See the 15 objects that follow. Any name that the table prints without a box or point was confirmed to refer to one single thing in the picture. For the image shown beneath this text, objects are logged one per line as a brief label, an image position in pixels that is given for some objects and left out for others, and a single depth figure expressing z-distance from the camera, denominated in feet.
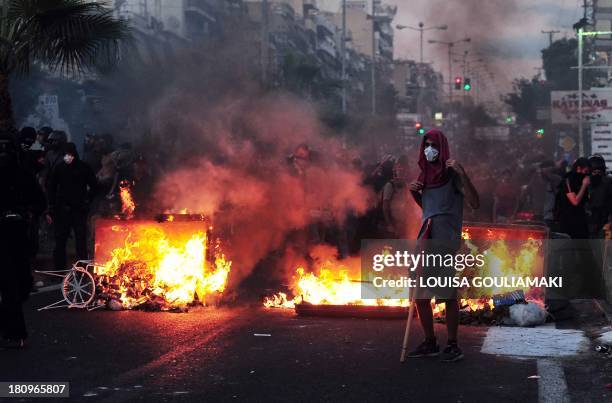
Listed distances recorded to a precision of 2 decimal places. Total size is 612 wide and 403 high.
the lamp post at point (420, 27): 328.49
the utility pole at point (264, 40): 109.81
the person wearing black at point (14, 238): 25.34
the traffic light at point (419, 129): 257.34
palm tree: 46.50
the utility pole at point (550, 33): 300.20
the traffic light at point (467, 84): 175.94
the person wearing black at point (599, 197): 44.55
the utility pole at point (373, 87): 255.95
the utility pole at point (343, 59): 193.67
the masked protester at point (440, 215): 24.35
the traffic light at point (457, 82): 179.11
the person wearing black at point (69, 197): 42.22
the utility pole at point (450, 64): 375.45
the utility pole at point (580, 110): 133.76
